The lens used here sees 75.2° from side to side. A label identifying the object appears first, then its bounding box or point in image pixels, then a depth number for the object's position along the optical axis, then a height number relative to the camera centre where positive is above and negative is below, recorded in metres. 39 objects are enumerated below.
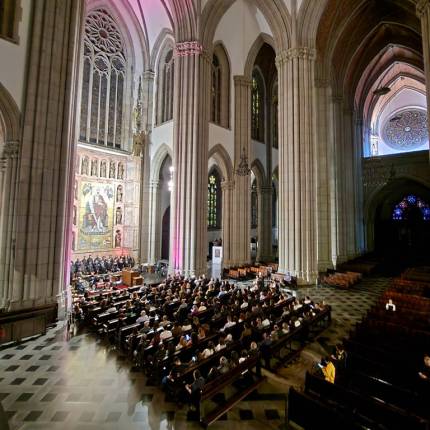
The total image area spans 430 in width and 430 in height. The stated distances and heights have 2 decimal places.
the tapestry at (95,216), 20.66 +1.52
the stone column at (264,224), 26.12 +1.28
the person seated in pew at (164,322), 8.20 -2.59
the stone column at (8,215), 9.57 +0.69
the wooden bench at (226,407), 4.87 -3.13
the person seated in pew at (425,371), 5.19 -2.55
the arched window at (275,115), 27.95 +12.48
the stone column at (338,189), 23.33 +4.22
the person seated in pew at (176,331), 7.59 -2.59
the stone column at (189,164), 17.16 +4.62
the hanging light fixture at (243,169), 18.38 +4.61
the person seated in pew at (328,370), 5.45 -2.60
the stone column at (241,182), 22.05 +4.41
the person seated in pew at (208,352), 6.37 -2.69
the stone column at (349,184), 25.19 +5.09
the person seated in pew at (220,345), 6.77 -2.69
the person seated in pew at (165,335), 7.29 -2.60
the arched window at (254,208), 33.59 +3.55
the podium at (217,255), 19.73 -1.28
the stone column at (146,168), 22.84 +5.65
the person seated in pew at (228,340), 6.98 -2.61
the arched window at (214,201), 29.66 +3.90
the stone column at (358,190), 27.43 +4.91
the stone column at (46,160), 9.63 +2.75
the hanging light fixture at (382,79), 26.19 +17.89
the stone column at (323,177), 19.25 +4.29
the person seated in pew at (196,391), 5.01 -2.81
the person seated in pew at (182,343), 6.84 -2.65
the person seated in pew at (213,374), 5.51 -2.73
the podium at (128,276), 15.49 -2.26
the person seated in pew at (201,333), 7.48 -2.62
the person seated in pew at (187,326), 7.93 -2.61
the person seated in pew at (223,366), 5.68 -2.67
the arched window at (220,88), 22.11 +11.98
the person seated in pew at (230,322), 8.11 -2.53
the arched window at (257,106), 26.31 +12.50
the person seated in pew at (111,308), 9.52 -2.52
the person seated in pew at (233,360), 5.90 -2.69
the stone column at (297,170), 16.17 +4.07
